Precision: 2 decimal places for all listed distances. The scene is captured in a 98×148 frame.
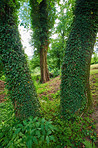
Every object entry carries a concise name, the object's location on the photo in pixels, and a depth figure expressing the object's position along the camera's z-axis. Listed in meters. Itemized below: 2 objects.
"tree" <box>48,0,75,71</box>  16.55
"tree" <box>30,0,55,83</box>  7.66
